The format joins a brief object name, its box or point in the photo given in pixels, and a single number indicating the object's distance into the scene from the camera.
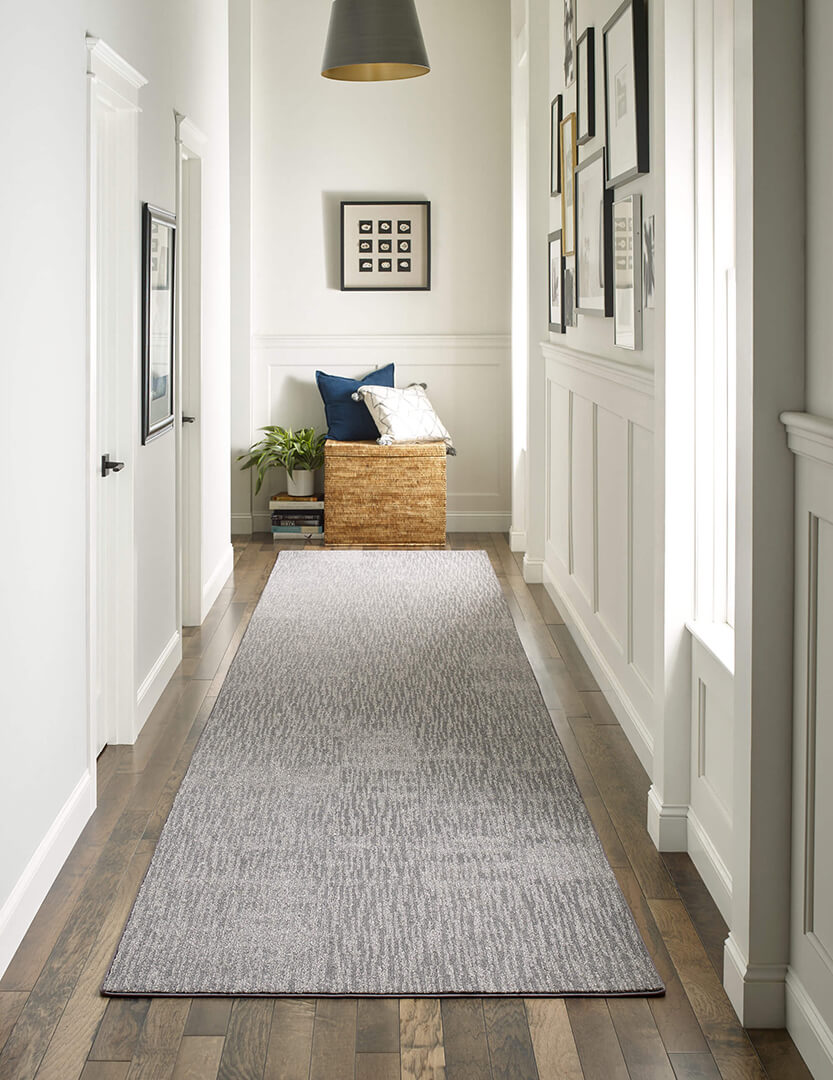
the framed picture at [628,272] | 3.49
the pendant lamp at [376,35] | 4.53
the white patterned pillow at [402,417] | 7.03
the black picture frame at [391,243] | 7.48
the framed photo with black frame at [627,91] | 3.38
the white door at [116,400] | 3.68
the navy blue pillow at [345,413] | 7.31
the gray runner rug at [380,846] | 2.45
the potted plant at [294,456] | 7.32
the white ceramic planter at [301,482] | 7.38
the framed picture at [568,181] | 4.80
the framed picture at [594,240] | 3.98
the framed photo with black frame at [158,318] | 4.03
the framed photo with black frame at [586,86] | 4.23
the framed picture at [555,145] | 5.25
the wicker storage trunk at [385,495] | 6.95
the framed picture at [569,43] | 4.67
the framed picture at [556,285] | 5.27
